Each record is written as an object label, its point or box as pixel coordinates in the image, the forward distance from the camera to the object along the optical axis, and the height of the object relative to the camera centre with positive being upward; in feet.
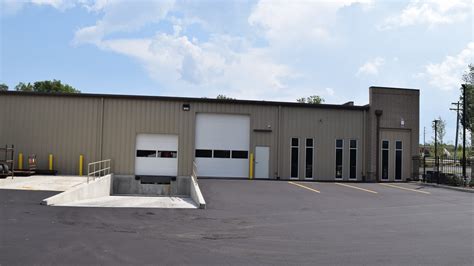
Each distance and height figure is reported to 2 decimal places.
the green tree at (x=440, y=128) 232.12 +13.46
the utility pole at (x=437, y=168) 79.36 -2.65
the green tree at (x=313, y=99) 243.36 +28.57
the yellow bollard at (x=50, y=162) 81.15 -3.15
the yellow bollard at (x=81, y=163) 81.60 -3.23
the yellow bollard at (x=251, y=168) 85.56 -3.72
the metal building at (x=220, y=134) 82.23 +2.75
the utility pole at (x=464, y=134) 77.34 +3.82
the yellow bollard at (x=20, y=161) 80.71 -3.08
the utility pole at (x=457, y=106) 126.48 +14.32
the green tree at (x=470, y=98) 92.07 +12.01
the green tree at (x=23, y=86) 233.23 +31.58
